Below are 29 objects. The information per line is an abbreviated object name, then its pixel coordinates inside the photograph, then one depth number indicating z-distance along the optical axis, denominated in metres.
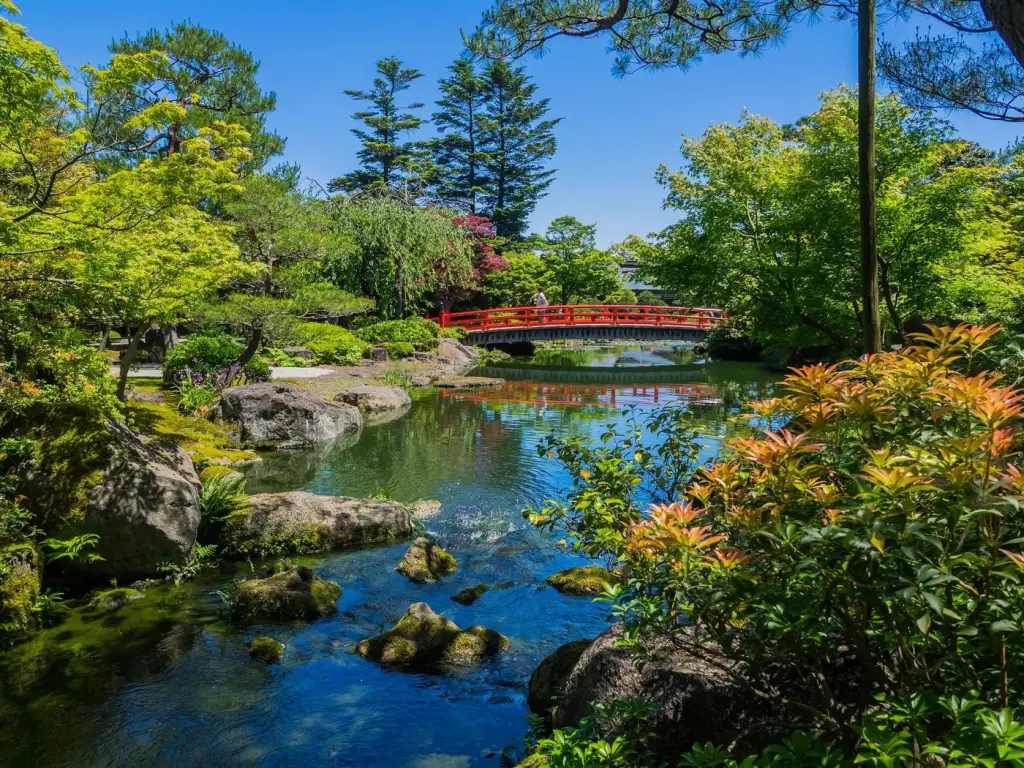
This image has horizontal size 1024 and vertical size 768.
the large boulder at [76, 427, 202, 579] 5.70
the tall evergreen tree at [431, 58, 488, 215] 41.41
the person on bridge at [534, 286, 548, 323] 29.57
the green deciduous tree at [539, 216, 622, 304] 34.66
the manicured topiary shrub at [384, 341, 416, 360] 22.56
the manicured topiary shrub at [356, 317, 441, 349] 23.38
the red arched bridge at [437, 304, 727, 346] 27.80
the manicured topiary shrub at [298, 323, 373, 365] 20.50
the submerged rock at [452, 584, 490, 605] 5.84
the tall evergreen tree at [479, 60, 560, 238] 41.44
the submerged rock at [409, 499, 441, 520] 8.23
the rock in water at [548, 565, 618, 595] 6.00
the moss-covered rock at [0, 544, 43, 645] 4.89
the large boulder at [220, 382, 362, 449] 11.38
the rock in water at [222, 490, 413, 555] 6.82
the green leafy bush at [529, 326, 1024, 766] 1.64
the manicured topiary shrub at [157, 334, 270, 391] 13.40
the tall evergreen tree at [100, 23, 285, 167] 17.23
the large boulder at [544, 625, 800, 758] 2.75
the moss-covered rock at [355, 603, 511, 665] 4.80
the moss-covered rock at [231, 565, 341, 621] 5.44
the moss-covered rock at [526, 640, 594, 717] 4.17
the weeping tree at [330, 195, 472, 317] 23.38
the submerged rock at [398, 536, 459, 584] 6.27
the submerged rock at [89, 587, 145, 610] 5.47
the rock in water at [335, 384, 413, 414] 15.07
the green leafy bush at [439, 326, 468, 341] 26.20
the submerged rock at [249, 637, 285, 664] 4.79
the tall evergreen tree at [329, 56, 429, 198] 39.69
